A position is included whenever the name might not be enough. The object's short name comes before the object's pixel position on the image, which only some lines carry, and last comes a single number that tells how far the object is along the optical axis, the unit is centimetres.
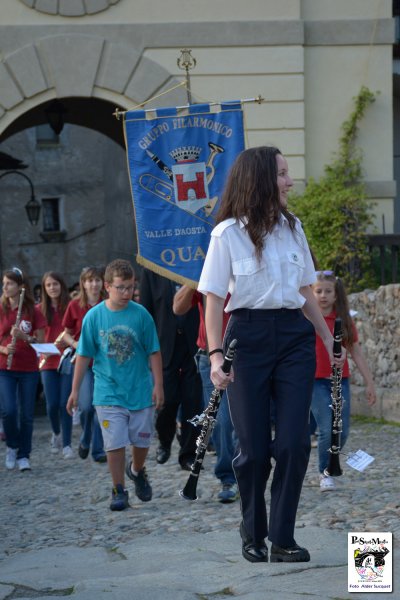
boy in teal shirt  1046
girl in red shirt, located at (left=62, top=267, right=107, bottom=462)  1409
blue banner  1095
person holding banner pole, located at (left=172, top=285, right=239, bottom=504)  1040
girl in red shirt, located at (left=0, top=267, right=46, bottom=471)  1405
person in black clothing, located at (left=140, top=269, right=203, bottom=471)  1253
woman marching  702
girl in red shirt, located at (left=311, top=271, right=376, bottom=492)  1066
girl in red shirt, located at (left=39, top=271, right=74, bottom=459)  1499
